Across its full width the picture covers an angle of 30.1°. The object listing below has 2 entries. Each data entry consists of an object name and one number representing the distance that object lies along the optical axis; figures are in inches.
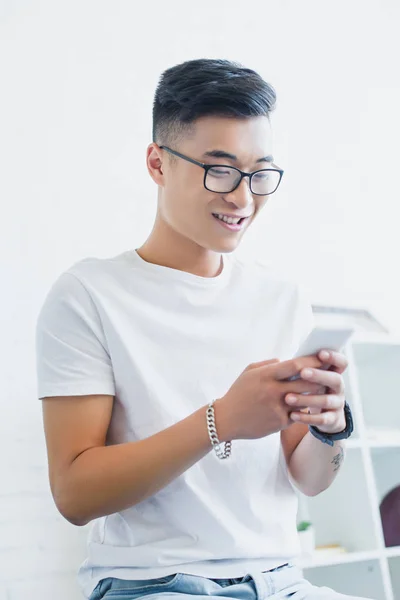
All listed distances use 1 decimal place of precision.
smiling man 42.5
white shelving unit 80.4
